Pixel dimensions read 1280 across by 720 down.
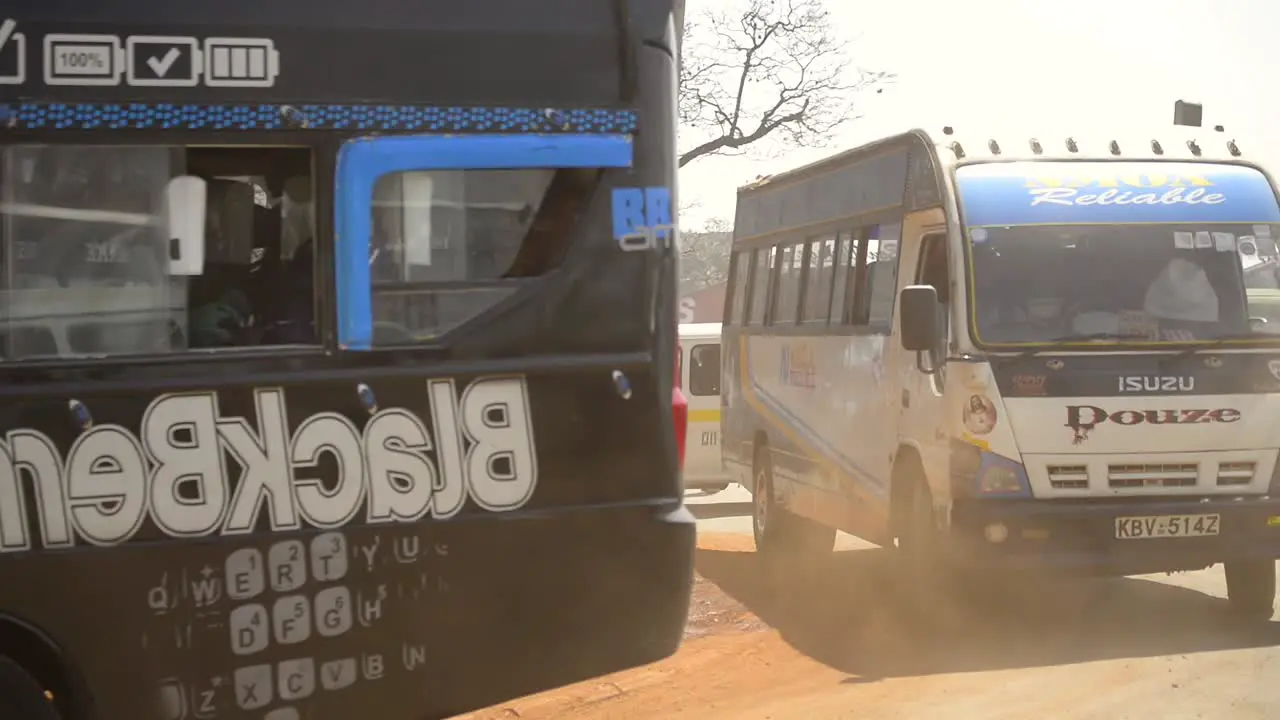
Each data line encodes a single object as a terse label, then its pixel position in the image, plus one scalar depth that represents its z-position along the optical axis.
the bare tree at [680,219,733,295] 51.92
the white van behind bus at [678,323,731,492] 20.95
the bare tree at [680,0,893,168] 31.38
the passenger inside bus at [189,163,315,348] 5.62
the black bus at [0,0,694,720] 5.44
